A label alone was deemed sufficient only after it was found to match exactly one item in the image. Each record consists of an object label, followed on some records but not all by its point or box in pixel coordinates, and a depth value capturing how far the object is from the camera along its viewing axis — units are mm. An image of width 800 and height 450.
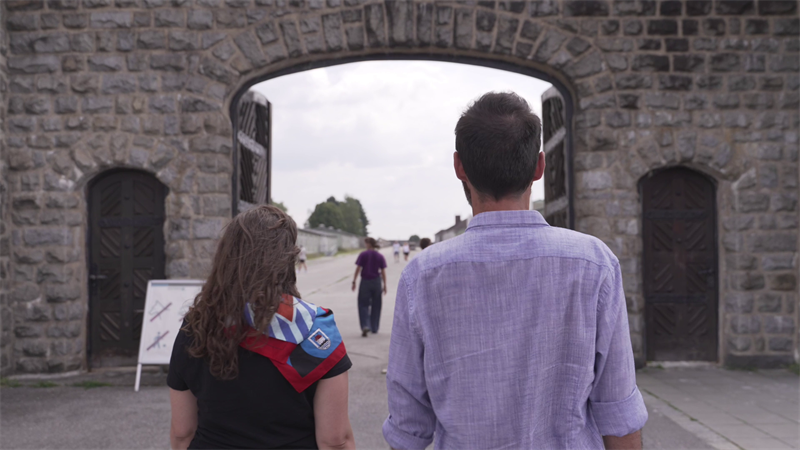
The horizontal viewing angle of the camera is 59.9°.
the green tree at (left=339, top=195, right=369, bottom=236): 131875
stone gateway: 7629
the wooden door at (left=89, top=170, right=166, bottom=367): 7824
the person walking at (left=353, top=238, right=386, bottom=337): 10844
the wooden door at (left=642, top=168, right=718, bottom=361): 7949
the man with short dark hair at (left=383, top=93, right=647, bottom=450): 1513
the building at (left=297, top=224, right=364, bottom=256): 52062
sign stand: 7000
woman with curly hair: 1955
